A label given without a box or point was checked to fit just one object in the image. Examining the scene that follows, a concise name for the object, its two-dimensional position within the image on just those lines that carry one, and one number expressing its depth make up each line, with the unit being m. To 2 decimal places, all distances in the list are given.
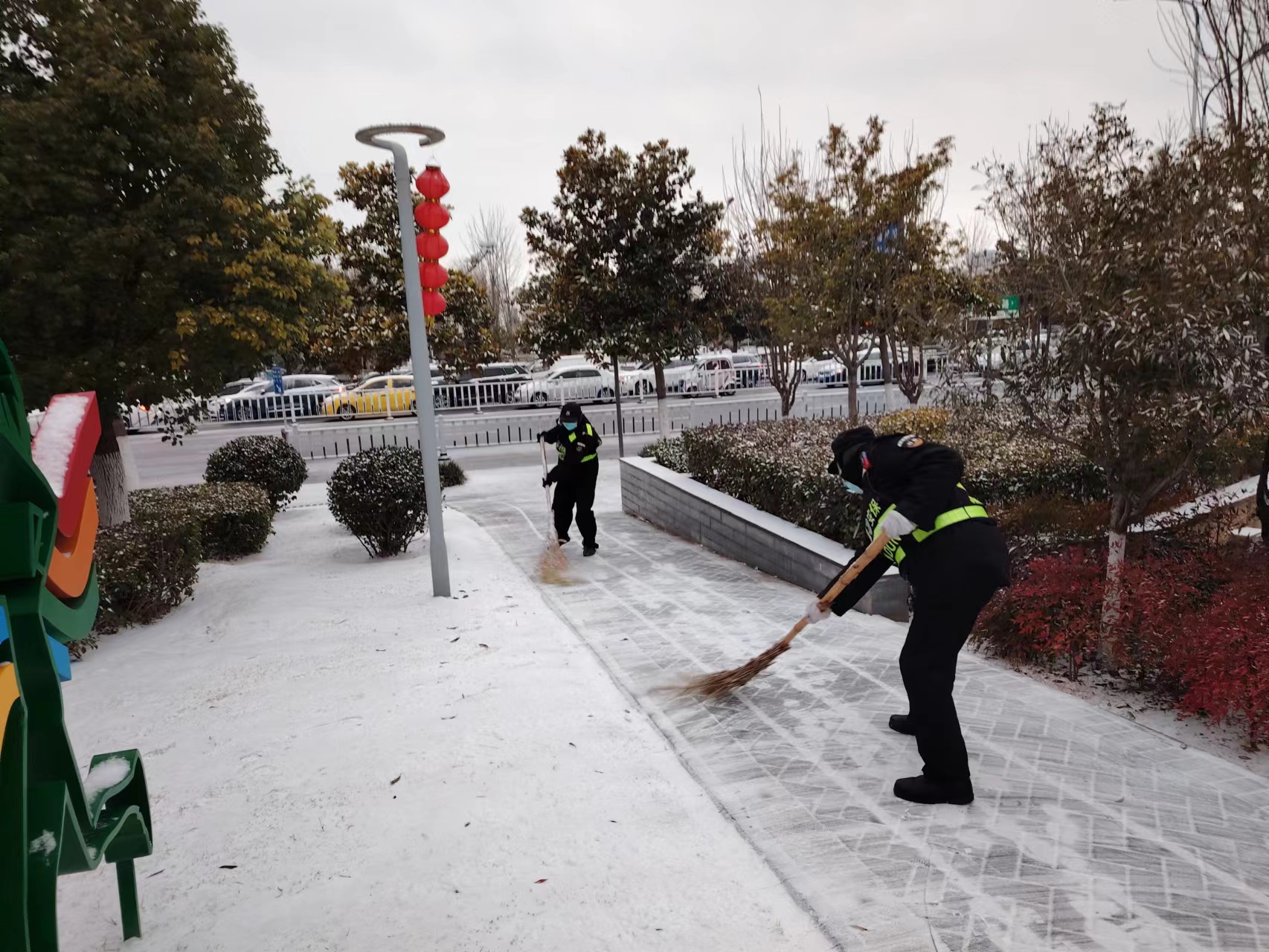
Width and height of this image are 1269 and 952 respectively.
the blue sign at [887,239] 12.90
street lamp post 6.20
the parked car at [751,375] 30.45
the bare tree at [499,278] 37.16
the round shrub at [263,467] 11.52
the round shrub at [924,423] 9.15
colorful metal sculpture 1.71
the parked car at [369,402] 24.80
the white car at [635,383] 27.85
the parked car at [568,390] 26.91
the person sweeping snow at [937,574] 3.46
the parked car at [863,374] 30.30
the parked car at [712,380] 28.98
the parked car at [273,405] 25.59
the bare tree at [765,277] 14.84
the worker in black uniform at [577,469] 8.05
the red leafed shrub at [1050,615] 4.96
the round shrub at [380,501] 7.90
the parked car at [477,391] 25.48
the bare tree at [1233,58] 6.88
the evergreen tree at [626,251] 13.92
